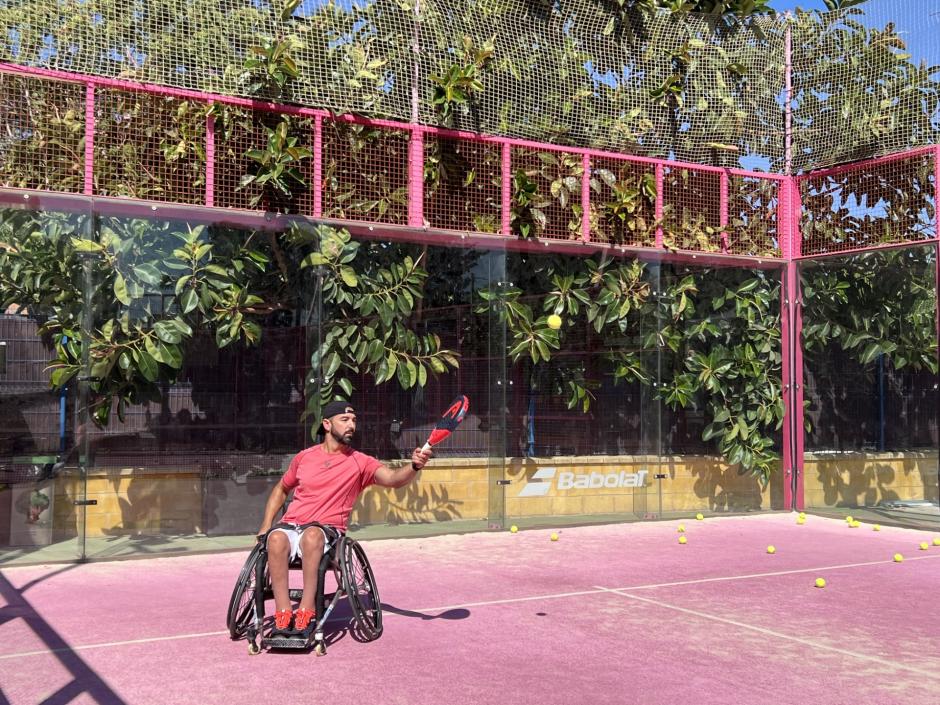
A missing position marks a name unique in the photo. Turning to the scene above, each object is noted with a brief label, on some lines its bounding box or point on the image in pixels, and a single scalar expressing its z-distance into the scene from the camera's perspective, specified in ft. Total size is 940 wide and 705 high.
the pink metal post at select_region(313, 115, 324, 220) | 33.60
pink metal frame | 30.50
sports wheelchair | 18.93
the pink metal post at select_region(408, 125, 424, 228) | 35.42
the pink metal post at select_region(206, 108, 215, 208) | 32.01
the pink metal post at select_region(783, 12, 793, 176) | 42.55
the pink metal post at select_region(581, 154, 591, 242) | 38.83
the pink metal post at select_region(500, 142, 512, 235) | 37.09
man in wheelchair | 19.01
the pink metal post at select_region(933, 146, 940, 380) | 37.65
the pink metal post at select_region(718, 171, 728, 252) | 41.88
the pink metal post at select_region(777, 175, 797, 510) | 43.09
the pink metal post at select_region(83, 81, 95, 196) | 30.22
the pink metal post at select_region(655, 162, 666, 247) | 40.32
